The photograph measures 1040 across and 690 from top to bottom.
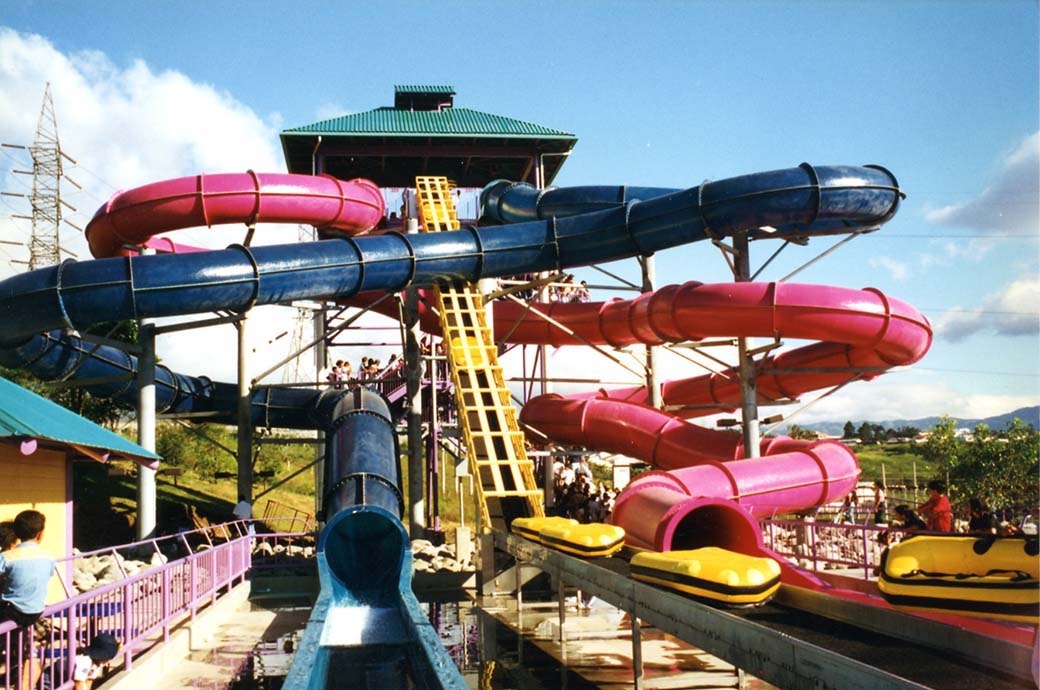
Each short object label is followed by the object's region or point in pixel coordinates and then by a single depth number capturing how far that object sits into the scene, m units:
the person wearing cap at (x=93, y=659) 6.66
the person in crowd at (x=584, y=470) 21.66
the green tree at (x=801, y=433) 48.80
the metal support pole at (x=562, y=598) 10.20
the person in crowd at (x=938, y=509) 11.01
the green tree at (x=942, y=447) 46.94
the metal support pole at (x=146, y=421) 16.06
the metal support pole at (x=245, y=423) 18.88
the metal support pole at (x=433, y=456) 20.14
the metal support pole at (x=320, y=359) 20.74
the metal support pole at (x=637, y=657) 7.90
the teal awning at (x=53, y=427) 8.22
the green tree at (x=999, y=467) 37.16
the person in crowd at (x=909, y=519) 11.14
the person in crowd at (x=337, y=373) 21.27
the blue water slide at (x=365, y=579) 8.45
